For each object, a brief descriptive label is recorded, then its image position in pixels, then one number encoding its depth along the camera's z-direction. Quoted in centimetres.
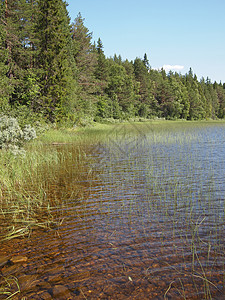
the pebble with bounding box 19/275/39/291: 341
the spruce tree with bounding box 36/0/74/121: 2684
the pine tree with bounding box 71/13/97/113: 4191
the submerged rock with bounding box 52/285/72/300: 323
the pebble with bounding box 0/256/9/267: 400
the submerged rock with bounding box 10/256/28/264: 407
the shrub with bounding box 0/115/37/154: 1066
